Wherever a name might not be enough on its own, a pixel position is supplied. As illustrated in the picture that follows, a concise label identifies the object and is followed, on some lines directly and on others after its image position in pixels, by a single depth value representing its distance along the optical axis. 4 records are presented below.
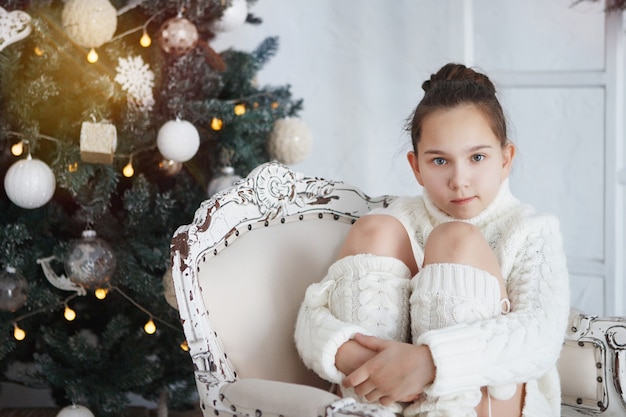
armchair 1.55
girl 1.38
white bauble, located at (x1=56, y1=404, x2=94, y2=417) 2.41
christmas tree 2.20
